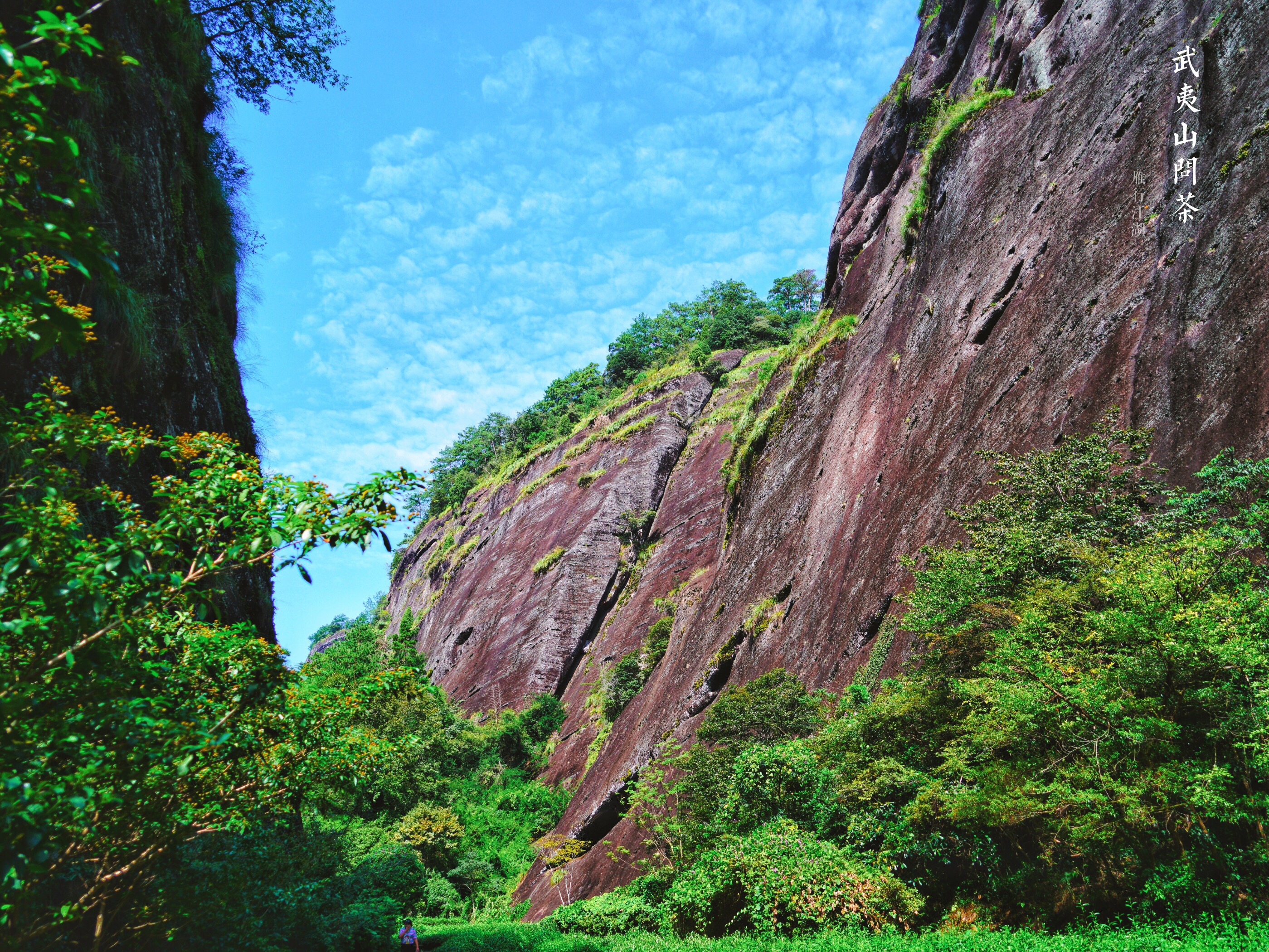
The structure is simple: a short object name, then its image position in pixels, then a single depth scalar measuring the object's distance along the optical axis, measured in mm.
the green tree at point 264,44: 12852
